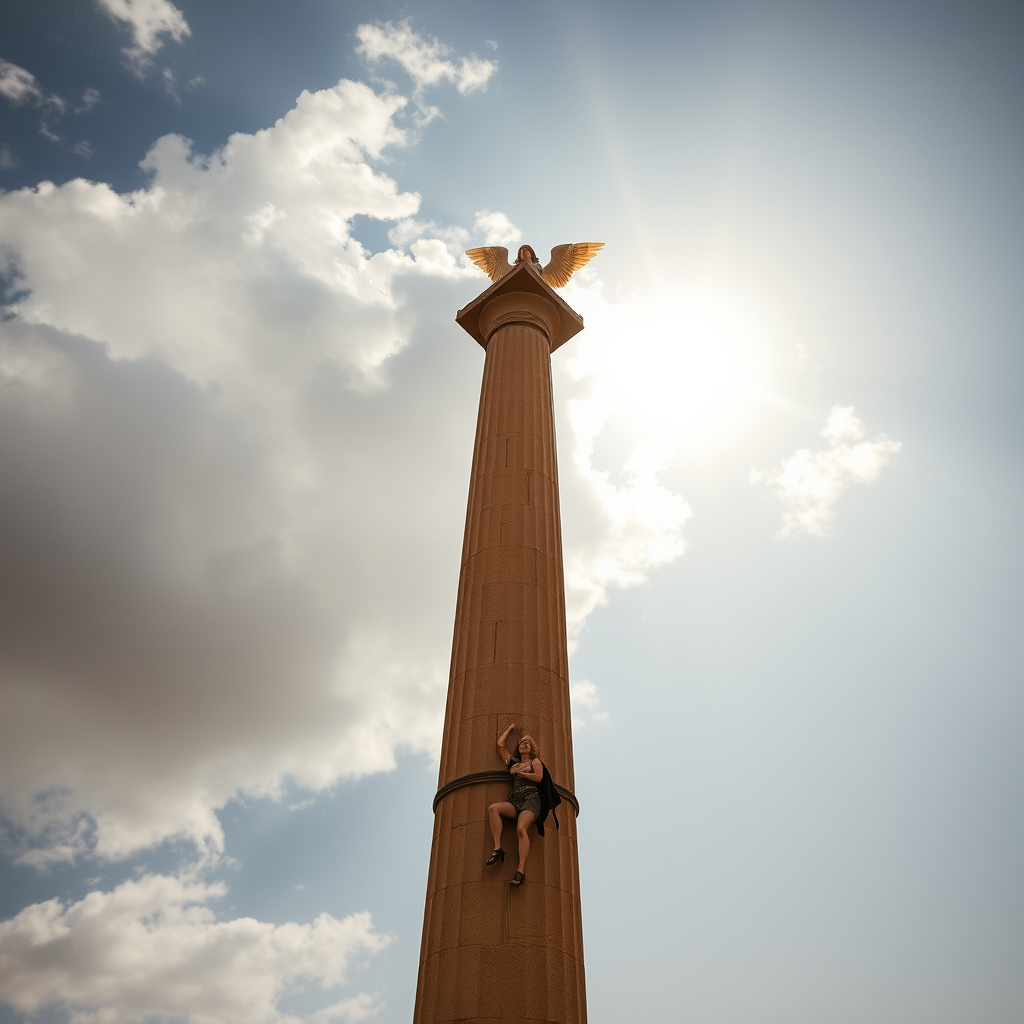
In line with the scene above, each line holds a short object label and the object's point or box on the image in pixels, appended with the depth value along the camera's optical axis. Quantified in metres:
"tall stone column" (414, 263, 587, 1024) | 14.23
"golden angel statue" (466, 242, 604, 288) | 33.06
